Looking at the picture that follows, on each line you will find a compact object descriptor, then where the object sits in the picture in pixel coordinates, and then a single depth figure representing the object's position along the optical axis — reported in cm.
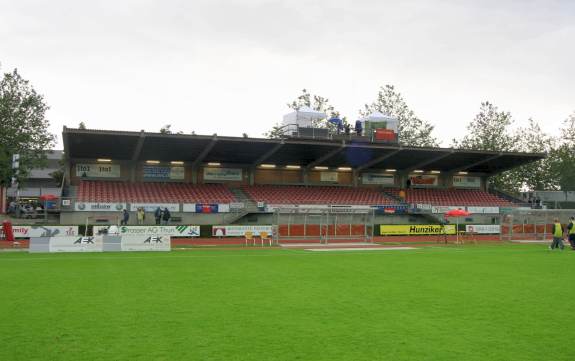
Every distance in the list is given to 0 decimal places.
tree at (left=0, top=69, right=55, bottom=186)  5272
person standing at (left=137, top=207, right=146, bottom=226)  4091
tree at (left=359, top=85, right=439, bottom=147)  7612
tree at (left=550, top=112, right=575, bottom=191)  7181
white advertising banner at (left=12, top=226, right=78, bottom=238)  3259
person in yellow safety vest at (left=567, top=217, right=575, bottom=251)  3161
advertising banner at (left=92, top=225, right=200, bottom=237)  3397
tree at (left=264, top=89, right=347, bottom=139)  7744
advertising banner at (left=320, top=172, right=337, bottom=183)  5584
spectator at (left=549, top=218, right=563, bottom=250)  3136
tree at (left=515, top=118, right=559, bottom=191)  7475
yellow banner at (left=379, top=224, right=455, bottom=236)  4322
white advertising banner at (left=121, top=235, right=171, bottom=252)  2945
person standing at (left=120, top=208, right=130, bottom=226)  4016
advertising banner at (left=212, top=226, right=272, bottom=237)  3778
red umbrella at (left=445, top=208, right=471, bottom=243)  3900
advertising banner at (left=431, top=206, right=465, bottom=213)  5169
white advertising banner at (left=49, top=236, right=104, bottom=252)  2767
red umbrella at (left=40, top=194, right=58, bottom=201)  4097
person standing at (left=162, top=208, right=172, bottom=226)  4047
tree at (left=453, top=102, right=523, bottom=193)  7356
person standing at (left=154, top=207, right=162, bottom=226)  4066
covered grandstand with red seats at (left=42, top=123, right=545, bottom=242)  4097
